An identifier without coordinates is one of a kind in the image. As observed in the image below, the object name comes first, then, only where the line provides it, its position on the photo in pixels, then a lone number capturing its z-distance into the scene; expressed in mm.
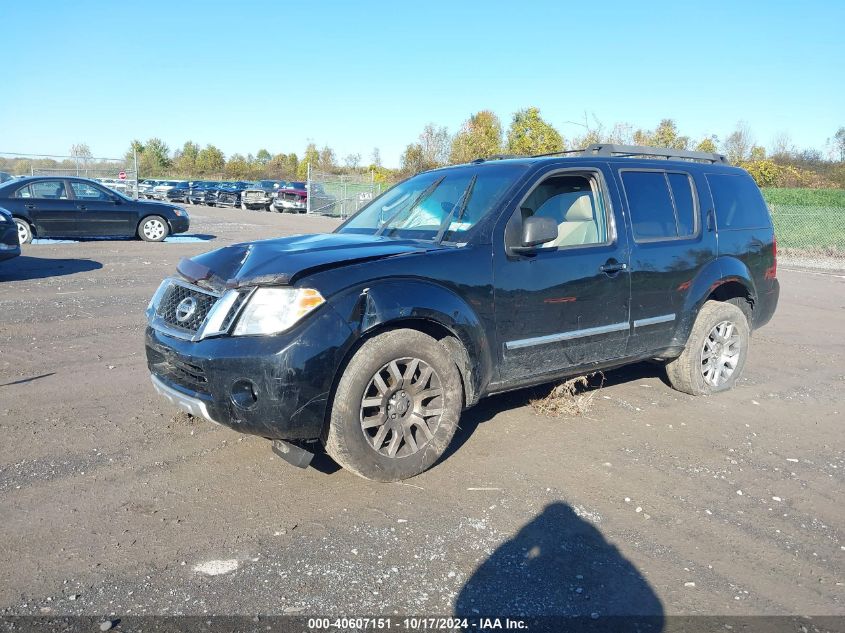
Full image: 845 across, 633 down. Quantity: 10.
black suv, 3748
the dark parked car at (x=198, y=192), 43656
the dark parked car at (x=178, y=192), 45078
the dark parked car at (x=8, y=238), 10617
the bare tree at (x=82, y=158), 30122
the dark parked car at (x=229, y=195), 42031
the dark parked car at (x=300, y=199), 35250
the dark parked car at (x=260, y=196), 39281
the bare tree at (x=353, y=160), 65312
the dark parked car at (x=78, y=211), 15219
